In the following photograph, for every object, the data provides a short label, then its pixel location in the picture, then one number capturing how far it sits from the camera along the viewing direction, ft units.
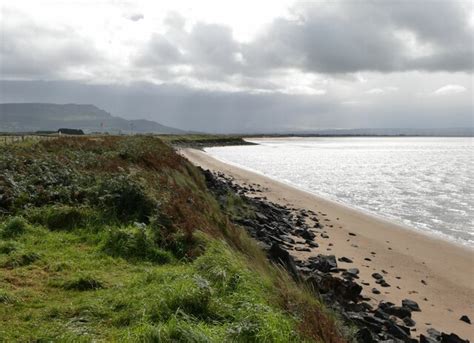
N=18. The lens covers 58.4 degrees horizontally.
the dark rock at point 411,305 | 40.07
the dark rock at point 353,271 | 48.13
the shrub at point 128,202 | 37.97
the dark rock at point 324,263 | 48.48
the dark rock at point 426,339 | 32.35
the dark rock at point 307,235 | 65.68
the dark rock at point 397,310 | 37.88
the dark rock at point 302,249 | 57.87
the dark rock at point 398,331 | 32.88
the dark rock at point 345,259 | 54.54
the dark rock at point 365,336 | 28.75
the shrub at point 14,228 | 33.24
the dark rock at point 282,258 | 39.38
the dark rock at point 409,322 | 36.47
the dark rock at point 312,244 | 60.94
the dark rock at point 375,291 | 43.70
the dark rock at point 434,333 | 34.27
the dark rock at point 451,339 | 32.71
